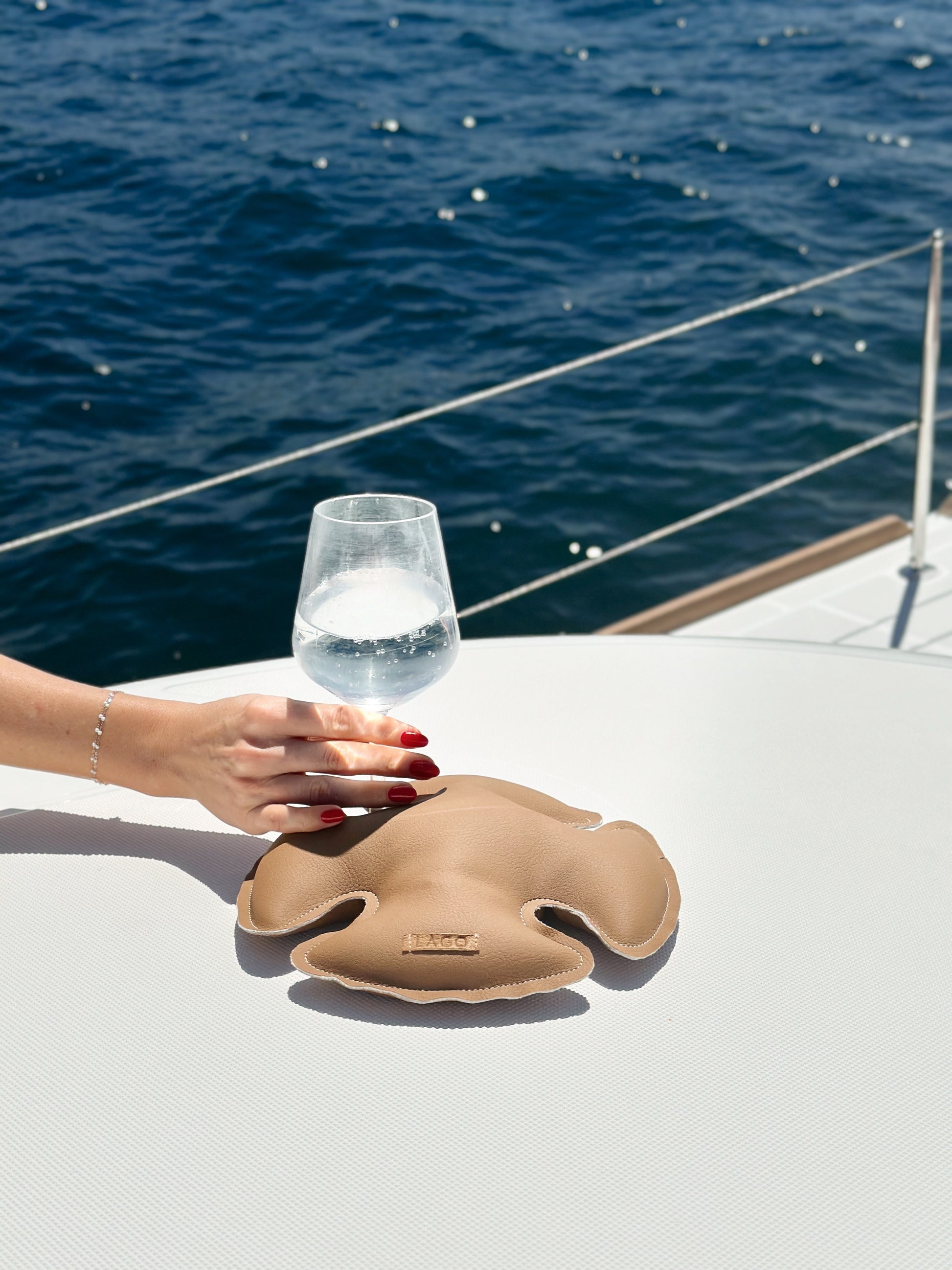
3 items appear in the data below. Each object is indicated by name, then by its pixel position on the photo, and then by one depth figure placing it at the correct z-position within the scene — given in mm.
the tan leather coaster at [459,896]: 639
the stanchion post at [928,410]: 2102
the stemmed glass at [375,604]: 686
